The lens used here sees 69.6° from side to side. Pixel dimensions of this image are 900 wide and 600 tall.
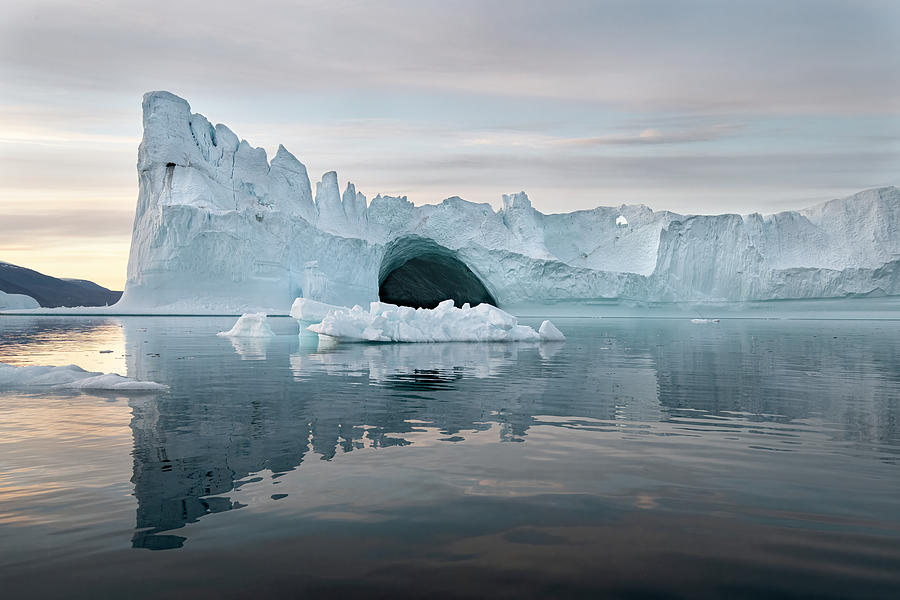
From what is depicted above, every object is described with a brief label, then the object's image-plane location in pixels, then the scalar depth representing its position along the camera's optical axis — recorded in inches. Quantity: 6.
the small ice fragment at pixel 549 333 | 786.8
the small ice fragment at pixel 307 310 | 845.8
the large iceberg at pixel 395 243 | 1507.1
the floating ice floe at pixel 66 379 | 331.9
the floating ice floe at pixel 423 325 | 727.1
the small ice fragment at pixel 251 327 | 830.5
